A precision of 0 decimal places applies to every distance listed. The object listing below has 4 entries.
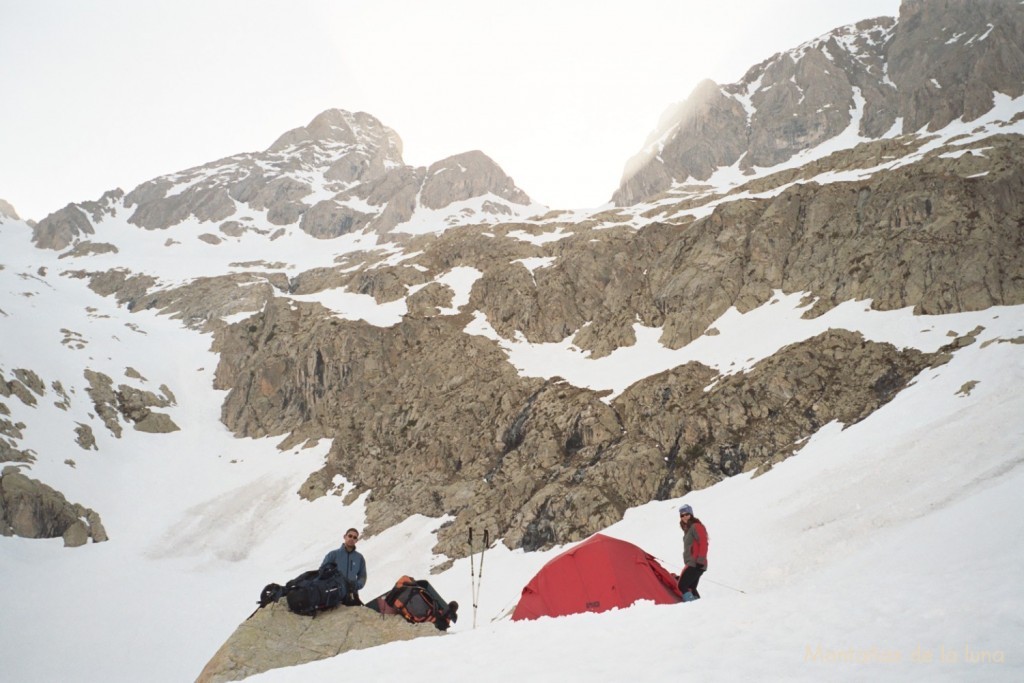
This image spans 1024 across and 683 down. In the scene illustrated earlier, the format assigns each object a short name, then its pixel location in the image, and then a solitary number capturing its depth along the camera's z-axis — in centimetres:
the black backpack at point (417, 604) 1140
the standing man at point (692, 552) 1138
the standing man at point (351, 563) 1188
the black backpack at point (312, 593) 1095
